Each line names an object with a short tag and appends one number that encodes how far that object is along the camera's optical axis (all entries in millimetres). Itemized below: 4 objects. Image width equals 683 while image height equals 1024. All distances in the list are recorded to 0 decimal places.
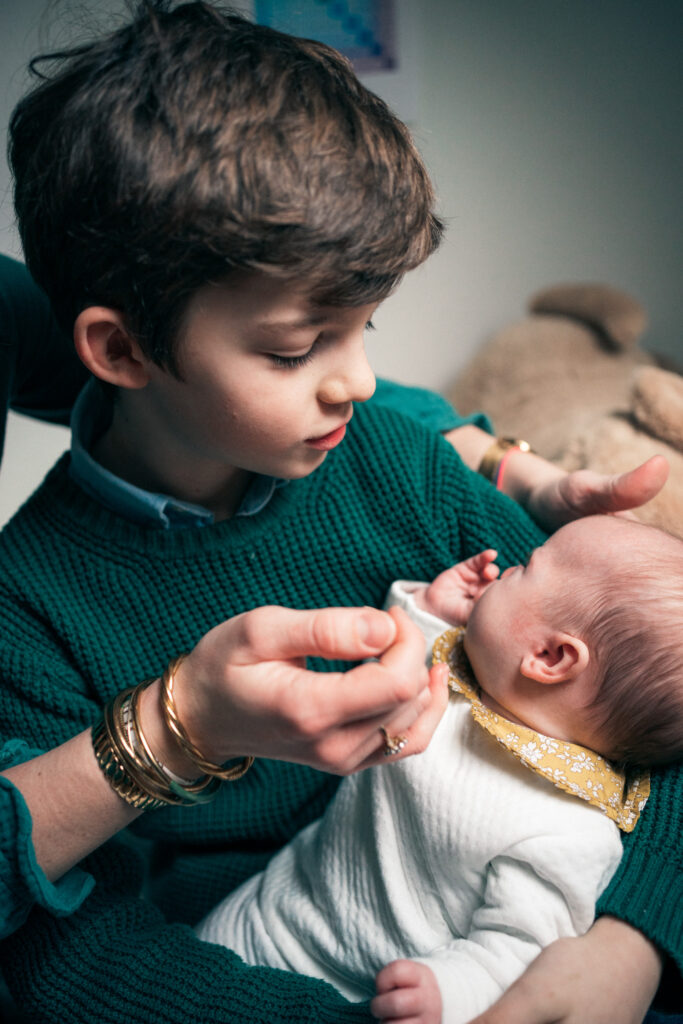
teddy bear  1504
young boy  702
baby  800
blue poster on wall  1446
